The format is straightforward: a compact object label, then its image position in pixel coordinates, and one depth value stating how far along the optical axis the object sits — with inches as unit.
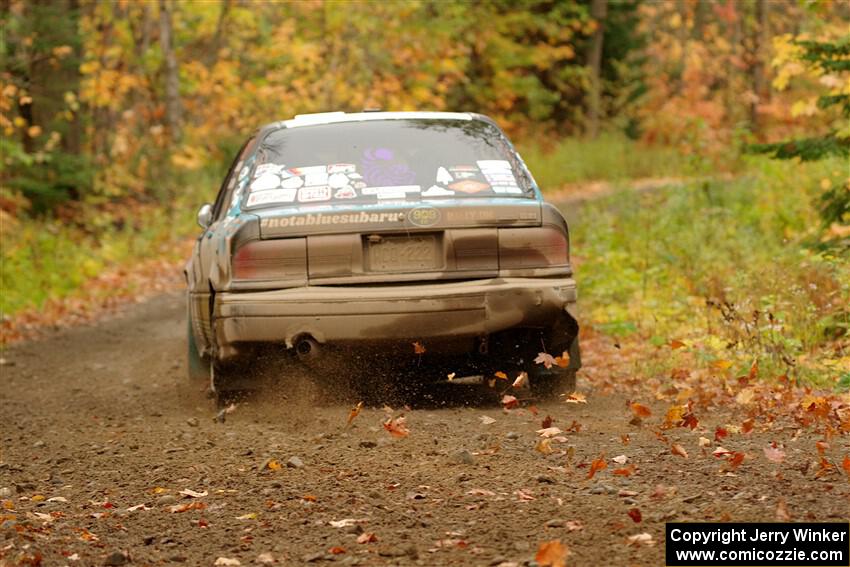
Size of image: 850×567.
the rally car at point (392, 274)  542.3
